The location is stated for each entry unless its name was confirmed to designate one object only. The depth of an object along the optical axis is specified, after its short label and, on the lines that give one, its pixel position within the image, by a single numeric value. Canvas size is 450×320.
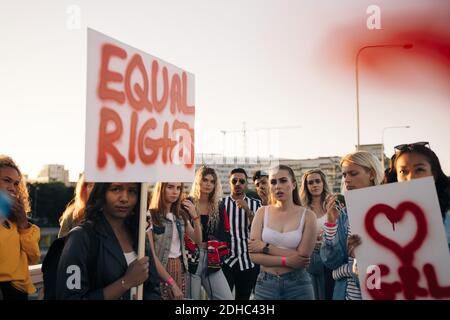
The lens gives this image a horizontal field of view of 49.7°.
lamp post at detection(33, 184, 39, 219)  41.62
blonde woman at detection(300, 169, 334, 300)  4.03
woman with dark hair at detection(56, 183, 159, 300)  2.47
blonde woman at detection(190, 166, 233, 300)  4.21
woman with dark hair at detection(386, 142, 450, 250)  2.75
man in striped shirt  4.38
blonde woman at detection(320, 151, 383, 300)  3.10
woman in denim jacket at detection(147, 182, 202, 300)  3.65
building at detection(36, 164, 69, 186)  53.06
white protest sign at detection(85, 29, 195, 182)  2.59
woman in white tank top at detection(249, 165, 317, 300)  3.43
